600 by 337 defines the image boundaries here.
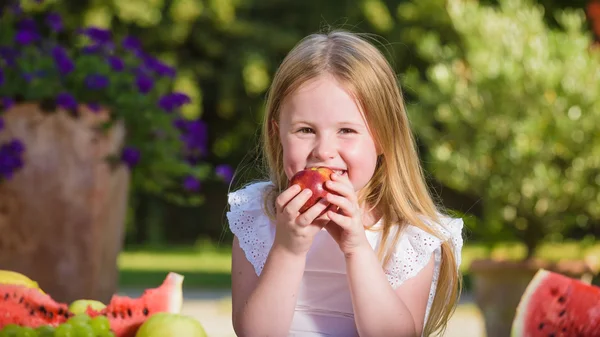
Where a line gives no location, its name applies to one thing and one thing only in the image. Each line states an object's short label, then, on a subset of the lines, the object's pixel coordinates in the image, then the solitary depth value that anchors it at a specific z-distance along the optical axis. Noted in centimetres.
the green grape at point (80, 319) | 240
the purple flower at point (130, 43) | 661
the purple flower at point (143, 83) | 614
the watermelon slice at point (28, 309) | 268
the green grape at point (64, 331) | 232
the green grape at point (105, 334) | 238
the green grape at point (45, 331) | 236
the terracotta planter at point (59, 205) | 555
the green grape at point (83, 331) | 233
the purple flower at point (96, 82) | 592
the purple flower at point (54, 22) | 655
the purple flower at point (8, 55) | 596
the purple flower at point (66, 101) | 561
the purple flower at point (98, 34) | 631
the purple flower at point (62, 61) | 592
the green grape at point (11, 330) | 231
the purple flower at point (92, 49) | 627
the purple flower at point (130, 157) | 582
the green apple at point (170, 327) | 245
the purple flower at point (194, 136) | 660
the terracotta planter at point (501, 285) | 707
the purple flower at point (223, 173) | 673
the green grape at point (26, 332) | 231
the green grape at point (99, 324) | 239
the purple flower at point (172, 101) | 633
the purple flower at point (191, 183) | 659
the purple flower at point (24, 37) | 609
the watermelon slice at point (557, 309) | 290
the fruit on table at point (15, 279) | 293
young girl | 257
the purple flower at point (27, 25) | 629
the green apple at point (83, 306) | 278
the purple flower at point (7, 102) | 564
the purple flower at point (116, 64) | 616
